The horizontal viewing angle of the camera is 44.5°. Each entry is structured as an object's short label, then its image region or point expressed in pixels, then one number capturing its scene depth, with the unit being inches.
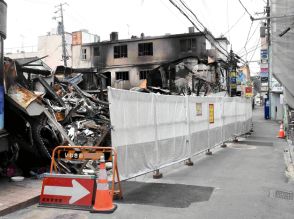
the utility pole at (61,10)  1993.8
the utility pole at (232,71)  1170.6
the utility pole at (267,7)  1010.0
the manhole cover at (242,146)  633.0
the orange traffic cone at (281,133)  821.2
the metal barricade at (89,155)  263.6
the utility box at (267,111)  1675.6
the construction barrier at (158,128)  295.1
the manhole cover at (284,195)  289.7
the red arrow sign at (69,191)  252.5
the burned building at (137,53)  1694.0
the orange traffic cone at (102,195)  242.1
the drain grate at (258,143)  695.7
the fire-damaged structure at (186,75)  1285.4
